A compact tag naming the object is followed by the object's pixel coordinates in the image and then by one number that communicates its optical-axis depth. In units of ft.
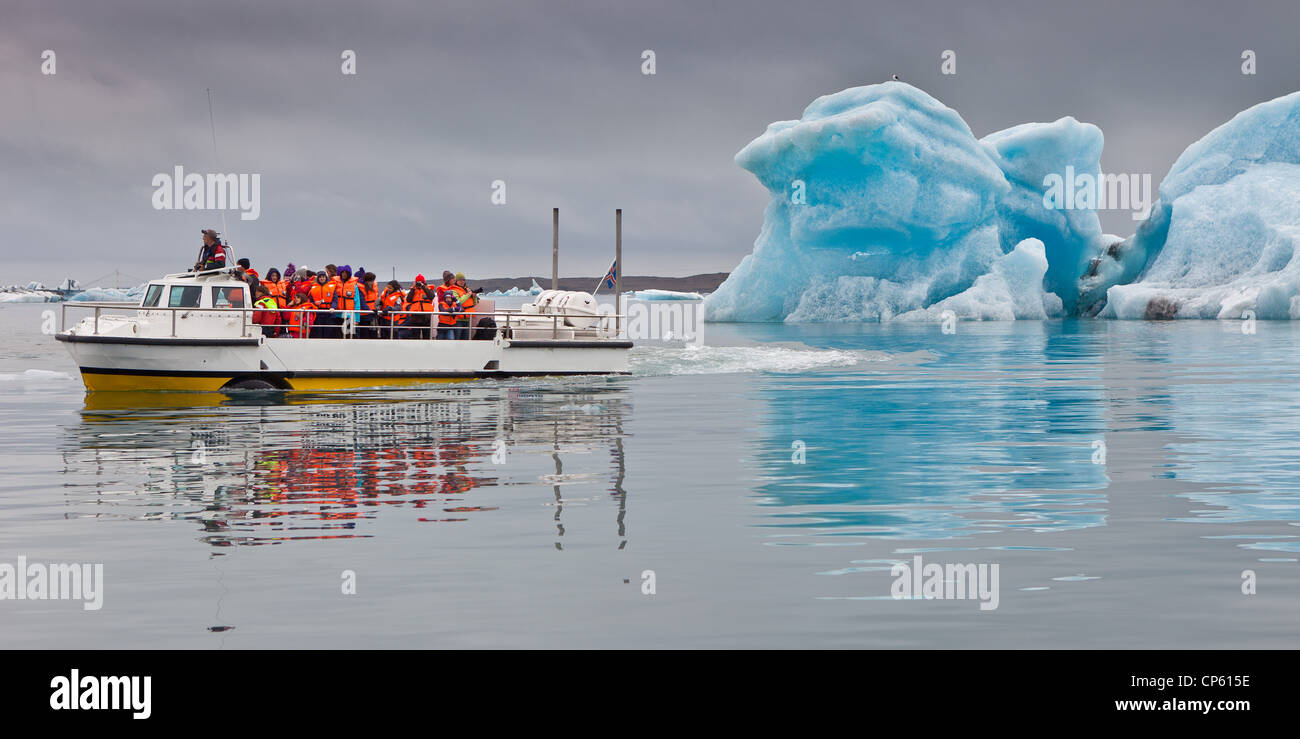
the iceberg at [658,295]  326.63
